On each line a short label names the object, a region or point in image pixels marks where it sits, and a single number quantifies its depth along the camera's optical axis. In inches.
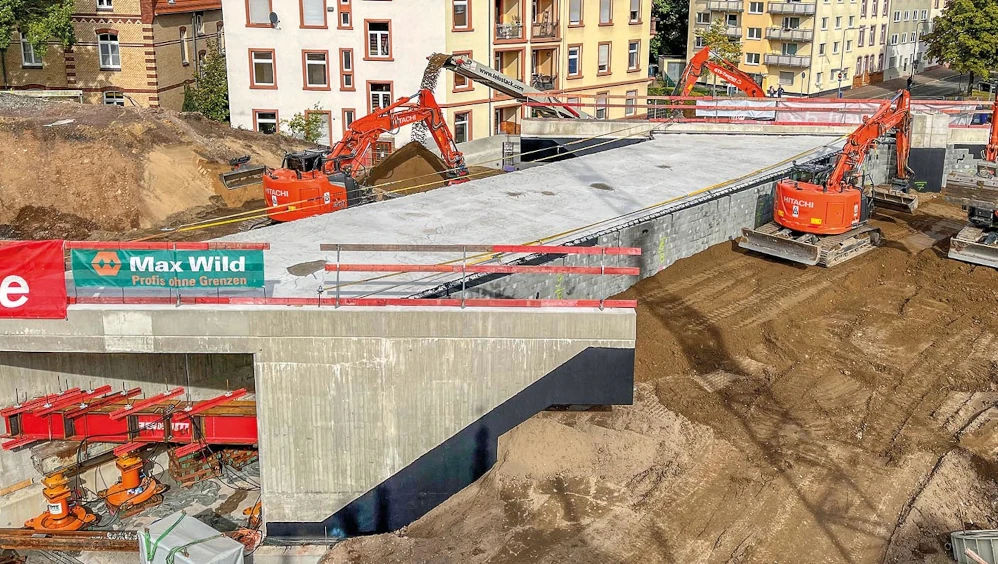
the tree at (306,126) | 1590.8
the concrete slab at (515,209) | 710.5
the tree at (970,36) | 2207.2
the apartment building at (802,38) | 2450.8
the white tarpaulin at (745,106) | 1364.4
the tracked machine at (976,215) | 952.9
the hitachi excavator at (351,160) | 959.6
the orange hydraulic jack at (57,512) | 677.3
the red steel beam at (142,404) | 676.7
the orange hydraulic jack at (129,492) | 701.3
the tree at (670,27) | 2679.6
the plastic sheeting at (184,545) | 580.1
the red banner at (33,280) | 587.5
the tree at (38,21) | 1659.7
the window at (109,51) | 1756.9
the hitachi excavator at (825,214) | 960.3
